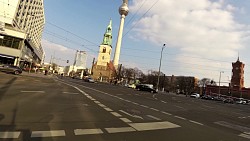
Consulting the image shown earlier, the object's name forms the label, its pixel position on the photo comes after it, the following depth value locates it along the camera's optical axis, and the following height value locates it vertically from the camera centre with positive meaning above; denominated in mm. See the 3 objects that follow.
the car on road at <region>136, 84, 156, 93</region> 27619 -1343
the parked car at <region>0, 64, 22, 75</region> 22352 -201
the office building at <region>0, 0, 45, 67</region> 28673 +7513
